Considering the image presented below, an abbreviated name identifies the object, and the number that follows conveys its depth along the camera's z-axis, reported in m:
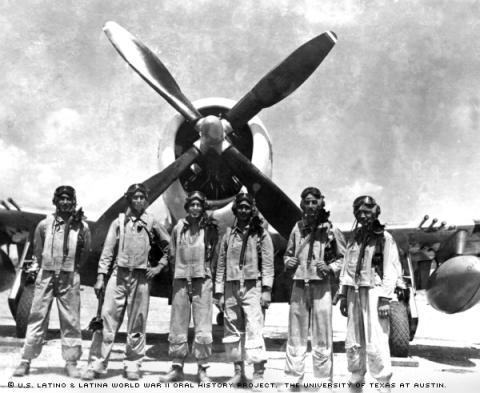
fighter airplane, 7.35
